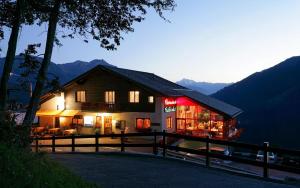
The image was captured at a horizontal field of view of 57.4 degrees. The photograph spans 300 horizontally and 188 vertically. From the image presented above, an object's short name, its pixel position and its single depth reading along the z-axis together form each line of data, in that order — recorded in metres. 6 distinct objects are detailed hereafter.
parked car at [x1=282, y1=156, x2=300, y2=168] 26.31
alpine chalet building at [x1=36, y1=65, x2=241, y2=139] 29.26
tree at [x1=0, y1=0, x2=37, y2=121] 8.66
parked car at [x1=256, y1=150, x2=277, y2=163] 26.01
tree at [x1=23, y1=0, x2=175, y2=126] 9.31
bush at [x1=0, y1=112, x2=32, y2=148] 5.99
